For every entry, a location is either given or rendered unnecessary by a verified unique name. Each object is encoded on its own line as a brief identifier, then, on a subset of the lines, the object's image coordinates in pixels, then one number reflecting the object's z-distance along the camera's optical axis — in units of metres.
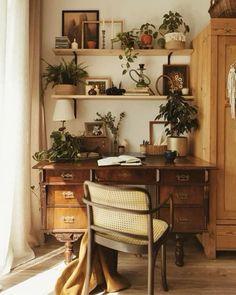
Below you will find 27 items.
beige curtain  2.41
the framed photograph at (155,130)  3.29
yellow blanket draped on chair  2.15
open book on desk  2.51
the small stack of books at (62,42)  3.11
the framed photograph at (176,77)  3.25
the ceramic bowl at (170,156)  2.70
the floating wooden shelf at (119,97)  3.06
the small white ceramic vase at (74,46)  3.13
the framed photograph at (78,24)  3.28
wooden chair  1.79
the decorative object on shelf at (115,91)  3.11
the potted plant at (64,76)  3.09
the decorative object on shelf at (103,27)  3.24
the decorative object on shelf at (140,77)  3.15
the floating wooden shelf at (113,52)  3.13
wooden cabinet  2.64
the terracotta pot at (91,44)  3.18
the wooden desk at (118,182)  2.50
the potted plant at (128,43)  3.10
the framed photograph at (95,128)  3.20
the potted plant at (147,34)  3.13
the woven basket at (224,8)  2.60
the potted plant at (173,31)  3.04
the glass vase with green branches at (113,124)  3.29
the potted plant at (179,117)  2.92
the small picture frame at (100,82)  3.27
